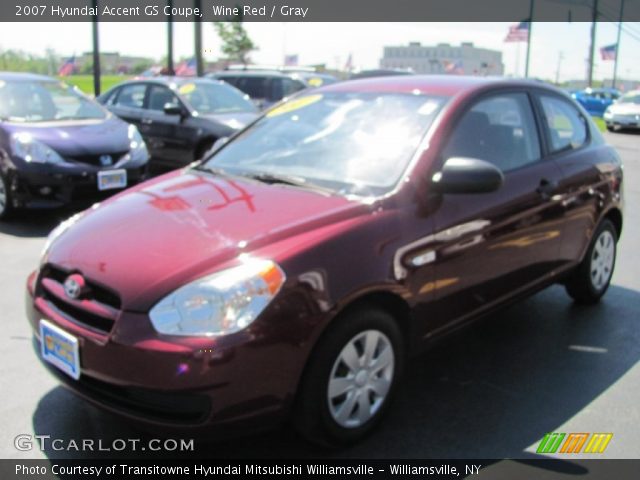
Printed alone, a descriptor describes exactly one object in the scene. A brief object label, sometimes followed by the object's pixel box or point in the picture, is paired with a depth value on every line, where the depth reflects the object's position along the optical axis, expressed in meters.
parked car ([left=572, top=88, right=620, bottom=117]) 32.28
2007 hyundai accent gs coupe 2.47
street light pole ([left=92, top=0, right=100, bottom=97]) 15.02
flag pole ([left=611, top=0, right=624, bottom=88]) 47.19
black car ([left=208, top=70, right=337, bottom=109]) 13.41
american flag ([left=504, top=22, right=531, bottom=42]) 35.03
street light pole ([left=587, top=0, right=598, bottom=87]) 42.81
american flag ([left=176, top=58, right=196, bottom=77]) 21.00
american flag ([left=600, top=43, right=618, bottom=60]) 49.16
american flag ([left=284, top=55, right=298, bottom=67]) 37.19
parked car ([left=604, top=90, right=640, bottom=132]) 22.12
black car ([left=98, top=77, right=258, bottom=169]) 9.33
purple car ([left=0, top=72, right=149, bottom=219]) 6.63
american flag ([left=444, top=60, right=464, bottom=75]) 49.64
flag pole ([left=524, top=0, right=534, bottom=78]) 35.53
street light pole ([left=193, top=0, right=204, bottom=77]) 17.55
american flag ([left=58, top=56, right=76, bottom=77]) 26.53
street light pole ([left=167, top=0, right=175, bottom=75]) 18.59
